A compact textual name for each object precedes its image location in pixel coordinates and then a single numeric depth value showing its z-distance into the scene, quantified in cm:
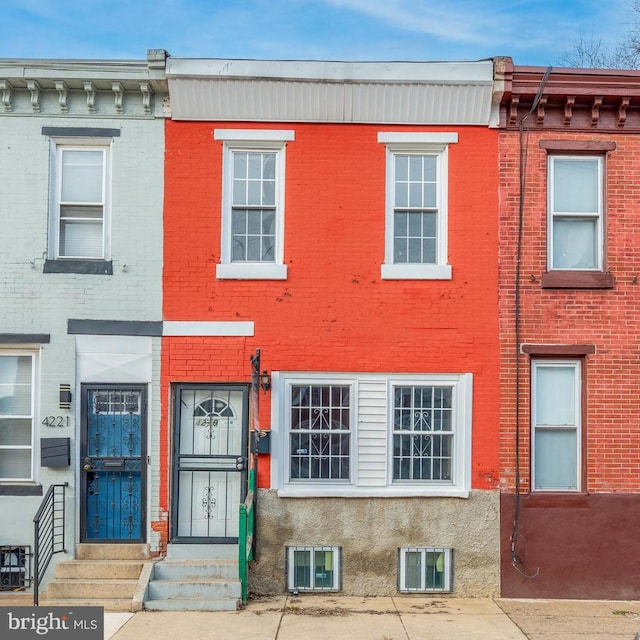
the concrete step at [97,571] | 1002
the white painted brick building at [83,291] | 1040
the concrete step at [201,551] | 1028
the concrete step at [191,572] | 999
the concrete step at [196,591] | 974
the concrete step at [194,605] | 952
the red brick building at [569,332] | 1030
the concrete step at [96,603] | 949
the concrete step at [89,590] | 976
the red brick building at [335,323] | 1035
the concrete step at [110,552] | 1028
